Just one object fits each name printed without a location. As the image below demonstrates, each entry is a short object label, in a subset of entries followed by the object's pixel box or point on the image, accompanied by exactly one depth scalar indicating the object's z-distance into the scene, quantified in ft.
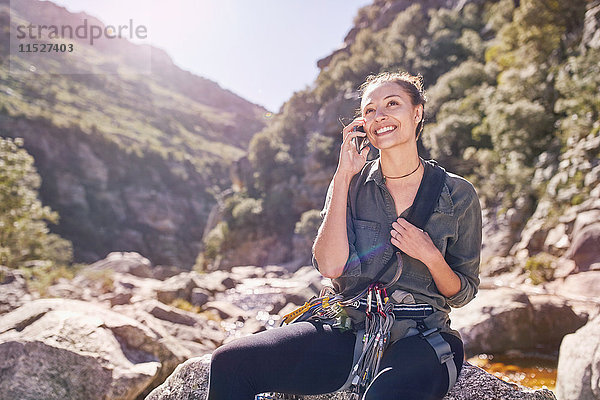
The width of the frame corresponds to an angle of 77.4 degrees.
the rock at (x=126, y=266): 68.48
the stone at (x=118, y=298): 34.99
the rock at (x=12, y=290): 21.36
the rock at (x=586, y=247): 28.22
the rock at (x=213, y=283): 57.82
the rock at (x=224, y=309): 39.63
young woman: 5.87
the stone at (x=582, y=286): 25.72
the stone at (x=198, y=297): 44.29
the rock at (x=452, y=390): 6.70
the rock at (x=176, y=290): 42.03
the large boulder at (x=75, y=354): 9.98
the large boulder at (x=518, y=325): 20.20
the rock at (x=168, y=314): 26.30
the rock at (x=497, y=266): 38.70
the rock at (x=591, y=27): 47.64
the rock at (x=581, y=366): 11.00
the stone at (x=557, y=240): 32.24
